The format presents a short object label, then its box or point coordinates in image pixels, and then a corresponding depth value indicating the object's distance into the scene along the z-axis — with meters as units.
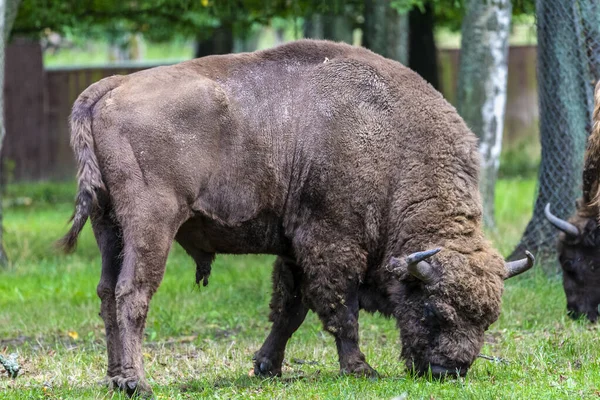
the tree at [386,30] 27.02
